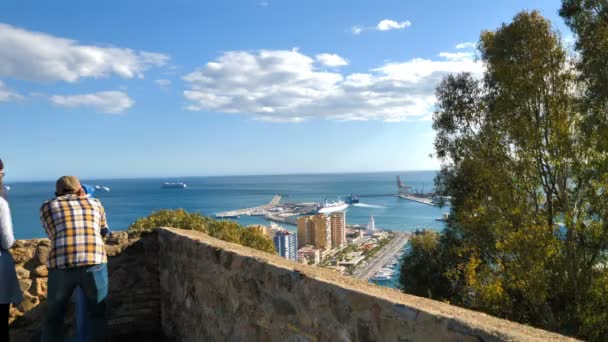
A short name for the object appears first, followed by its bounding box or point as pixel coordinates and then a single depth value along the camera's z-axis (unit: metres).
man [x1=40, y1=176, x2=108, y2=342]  3.07
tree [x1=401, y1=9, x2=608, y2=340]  9.47
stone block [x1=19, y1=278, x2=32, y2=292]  4.20
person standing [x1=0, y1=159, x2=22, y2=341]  3.25
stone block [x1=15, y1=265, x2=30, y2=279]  4.20
